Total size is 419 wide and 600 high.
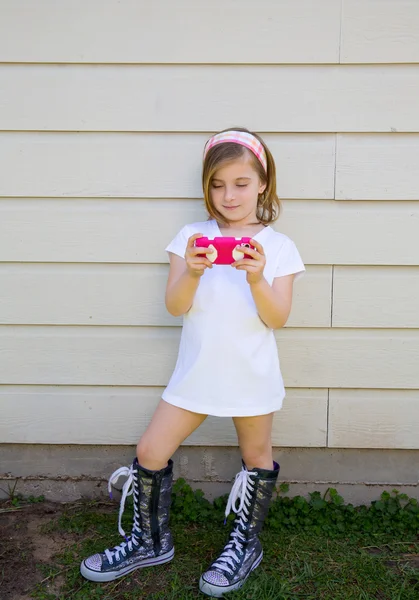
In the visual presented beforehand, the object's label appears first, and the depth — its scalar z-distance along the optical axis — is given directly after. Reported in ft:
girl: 7.15
